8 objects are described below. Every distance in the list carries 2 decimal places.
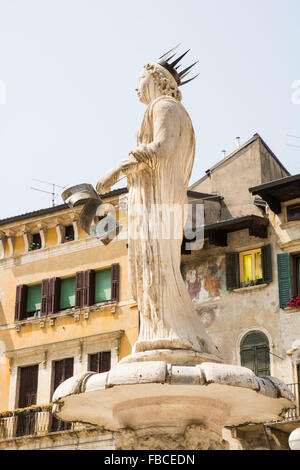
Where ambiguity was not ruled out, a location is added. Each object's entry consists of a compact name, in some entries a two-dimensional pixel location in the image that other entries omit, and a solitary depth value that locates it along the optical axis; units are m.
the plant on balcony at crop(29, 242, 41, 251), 30.80
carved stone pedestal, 7.58
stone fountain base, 7.14
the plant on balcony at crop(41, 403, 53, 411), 27.14
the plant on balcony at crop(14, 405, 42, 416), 27.42
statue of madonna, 8.08
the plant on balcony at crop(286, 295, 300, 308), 24.11
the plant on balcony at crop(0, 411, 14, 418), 28.00
